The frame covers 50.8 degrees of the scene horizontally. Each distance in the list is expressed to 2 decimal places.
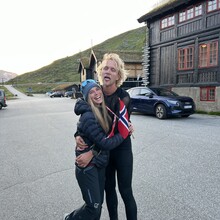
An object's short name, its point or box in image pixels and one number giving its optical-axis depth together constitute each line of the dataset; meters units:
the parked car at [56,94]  56.59
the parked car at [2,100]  21.06
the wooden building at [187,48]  14.02
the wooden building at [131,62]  32.84
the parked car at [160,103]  10.81
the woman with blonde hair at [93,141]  2.04
